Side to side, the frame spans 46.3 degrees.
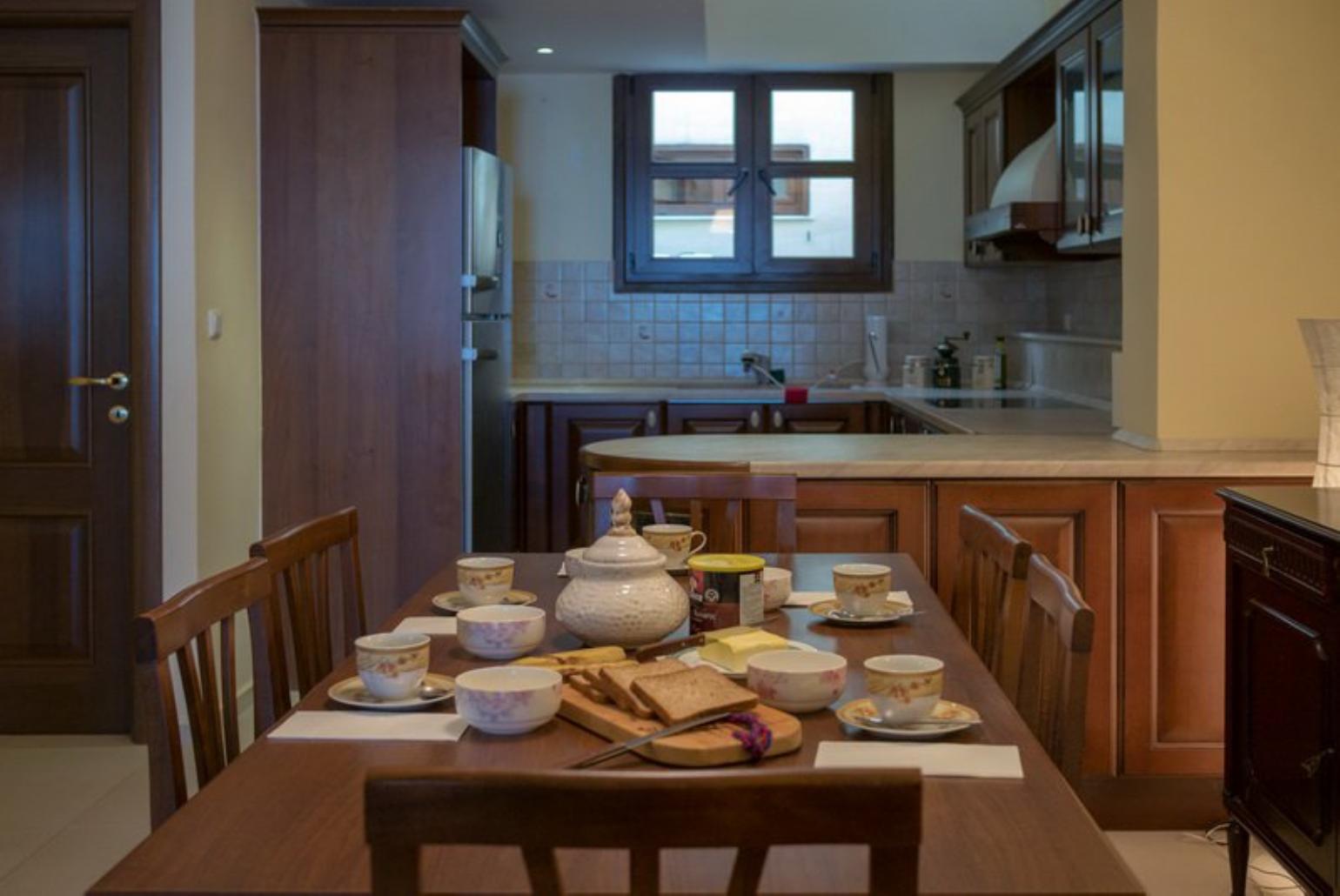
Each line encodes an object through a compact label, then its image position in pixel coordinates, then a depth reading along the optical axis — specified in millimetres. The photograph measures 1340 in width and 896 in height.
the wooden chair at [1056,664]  1700
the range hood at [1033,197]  5254
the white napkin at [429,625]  2242
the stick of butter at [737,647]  1976
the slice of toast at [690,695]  1646
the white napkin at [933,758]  1545
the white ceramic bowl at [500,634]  2039
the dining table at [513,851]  1254
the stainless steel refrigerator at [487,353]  5297
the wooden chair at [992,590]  2135
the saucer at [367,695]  1797
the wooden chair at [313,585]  2250
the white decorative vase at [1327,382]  3117
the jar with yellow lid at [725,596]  2221
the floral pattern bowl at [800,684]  1751
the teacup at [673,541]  2555
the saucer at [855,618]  2258
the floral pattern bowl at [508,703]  1666
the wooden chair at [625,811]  1001
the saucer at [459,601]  2377
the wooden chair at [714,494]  3000
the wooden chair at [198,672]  1609
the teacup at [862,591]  2285
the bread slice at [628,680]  1692
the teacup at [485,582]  2377
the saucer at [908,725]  1662
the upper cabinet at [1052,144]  4613
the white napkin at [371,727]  1690
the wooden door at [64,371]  4457
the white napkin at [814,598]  2408
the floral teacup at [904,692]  1673
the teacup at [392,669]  1815
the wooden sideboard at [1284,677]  2613
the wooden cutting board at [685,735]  1548
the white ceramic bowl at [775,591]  2385
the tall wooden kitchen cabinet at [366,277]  5172
